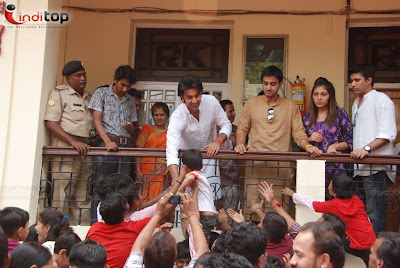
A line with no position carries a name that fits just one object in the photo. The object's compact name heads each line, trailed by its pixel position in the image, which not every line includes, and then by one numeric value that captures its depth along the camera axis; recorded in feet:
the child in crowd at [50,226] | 16.30
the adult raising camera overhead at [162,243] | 12.25
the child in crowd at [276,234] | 16.49
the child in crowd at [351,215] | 18.25
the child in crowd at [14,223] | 14.55
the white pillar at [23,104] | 21.38
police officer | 22.18
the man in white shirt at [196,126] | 20.59
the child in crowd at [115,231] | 14.82
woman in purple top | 21.25
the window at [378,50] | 28.40
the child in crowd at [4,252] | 8.91
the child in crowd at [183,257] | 15.67
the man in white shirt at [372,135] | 20.51
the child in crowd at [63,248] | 14.33
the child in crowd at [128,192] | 16.71
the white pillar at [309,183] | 20.53
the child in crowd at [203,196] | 18.24
